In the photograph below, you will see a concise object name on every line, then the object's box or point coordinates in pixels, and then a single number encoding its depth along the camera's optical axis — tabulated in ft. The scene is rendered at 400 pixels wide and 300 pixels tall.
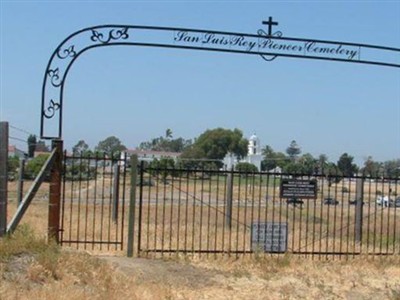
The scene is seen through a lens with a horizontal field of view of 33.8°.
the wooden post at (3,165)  34.71
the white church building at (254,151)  343.91
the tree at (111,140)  410.02
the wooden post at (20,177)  57.57
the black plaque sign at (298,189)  42.19
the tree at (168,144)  524.11
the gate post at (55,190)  37.60
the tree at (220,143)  394.93
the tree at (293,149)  504.84
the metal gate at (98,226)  39.42
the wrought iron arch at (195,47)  38.47
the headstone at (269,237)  41.60
